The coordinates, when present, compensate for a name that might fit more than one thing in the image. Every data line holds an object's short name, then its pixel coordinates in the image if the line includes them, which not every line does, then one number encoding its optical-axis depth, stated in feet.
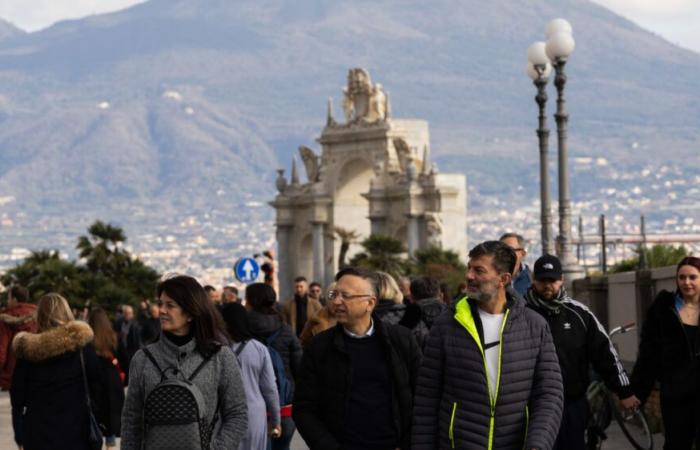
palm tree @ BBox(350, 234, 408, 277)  225.15
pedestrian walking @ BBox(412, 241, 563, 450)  29.25
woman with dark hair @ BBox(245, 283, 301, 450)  44.29
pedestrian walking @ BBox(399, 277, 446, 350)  42.06
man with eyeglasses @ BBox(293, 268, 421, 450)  31.48
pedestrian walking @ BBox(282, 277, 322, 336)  76.69
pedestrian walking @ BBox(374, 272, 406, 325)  41.27
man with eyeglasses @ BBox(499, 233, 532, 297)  44.47
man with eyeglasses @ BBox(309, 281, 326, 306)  84.38
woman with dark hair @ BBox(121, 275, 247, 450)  28.94
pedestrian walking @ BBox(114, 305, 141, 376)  97.81
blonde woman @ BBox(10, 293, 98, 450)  40.75
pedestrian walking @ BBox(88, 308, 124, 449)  41.91
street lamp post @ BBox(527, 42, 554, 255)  95.09
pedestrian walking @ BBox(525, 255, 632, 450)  37.96
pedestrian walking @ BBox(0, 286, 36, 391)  60.54
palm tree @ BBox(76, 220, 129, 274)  204.74
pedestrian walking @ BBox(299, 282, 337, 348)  45.44
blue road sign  116.16
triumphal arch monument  261.24
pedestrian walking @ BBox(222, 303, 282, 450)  37.19
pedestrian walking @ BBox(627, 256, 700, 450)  38.52
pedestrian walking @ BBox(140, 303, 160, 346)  92.75
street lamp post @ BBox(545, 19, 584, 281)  82.89
